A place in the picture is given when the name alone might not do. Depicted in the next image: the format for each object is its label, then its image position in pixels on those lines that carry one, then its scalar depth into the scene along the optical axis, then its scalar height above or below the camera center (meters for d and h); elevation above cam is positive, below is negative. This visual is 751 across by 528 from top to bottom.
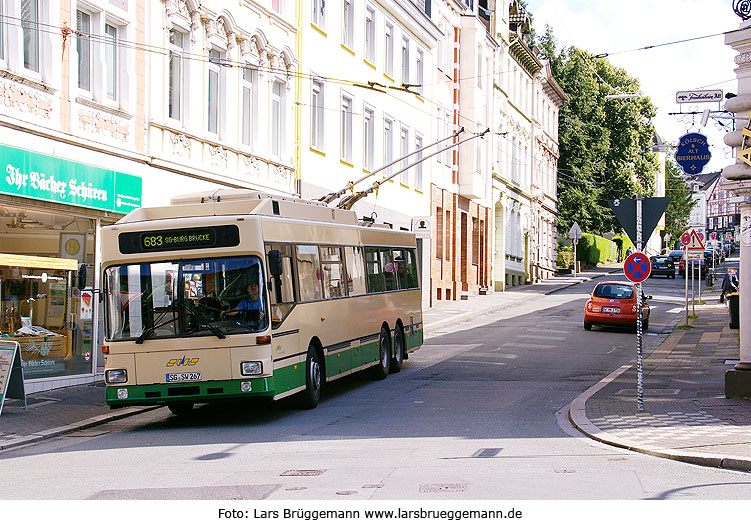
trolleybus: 13.66 -0.28
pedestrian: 38.96 -0.12
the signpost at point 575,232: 63.09 +3.00
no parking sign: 14.53 +0.19
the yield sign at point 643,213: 14.88 +0.99
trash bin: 29.17 -0.87
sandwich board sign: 14.74 -1.25
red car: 30.16 -0.80
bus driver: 13.77 -0.27
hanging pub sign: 22.38 +2.83
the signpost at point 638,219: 14.64 +0.90
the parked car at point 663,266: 65.49 +0.89
